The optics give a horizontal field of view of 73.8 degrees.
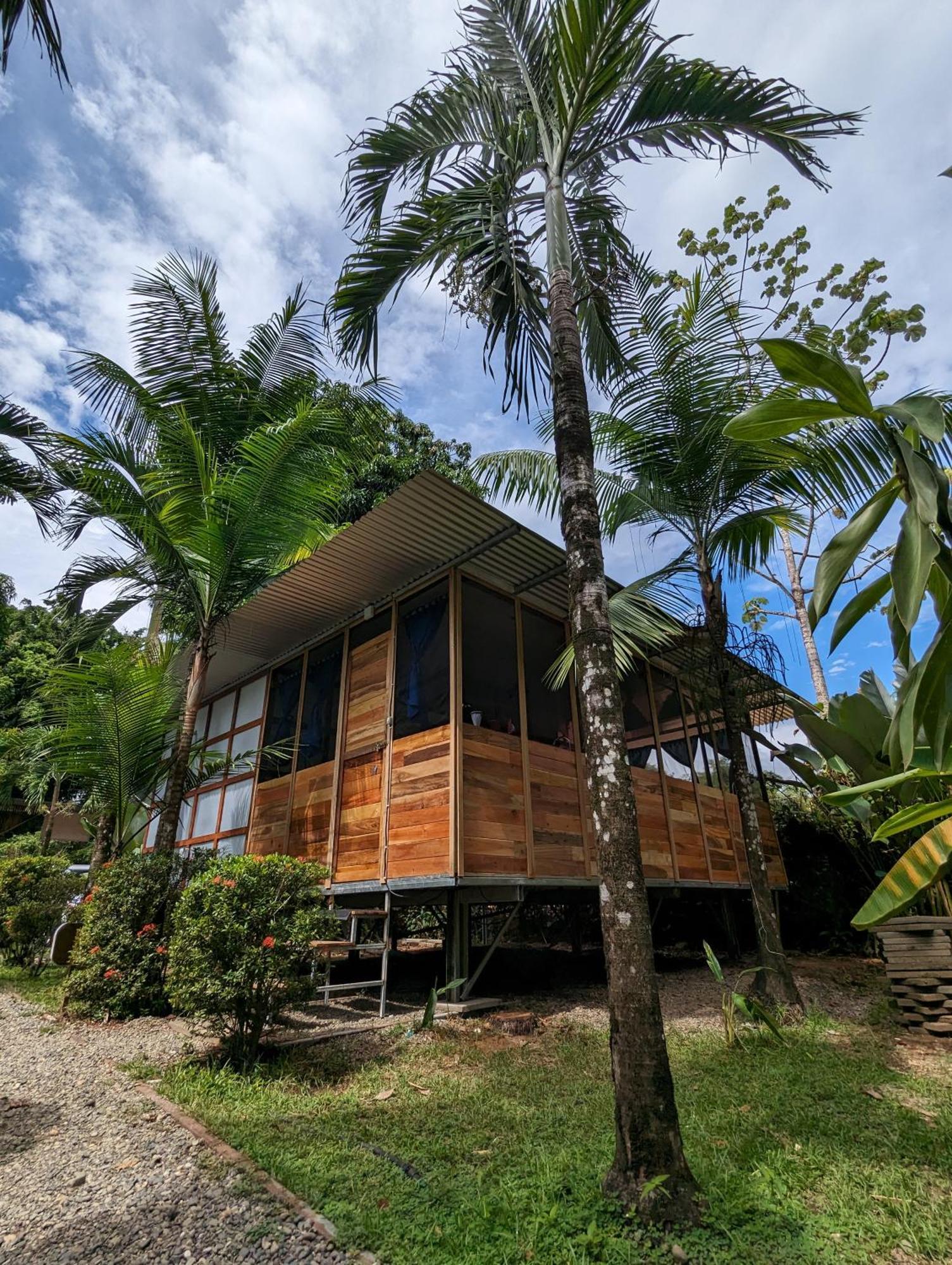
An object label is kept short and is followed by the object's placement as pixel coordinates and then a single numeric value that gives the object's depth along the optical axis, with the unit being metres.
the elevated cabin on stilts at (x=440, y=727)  5.70
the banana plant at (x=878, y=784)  1.97
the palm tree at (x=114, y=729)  6.35
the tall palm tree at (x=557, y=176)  3.24
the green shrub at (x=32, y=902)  7.84
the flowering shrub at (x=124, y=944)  5.48
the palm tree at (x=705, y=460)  5.70
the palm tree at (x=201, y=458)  6.34
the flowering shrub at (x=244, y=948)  3.92
